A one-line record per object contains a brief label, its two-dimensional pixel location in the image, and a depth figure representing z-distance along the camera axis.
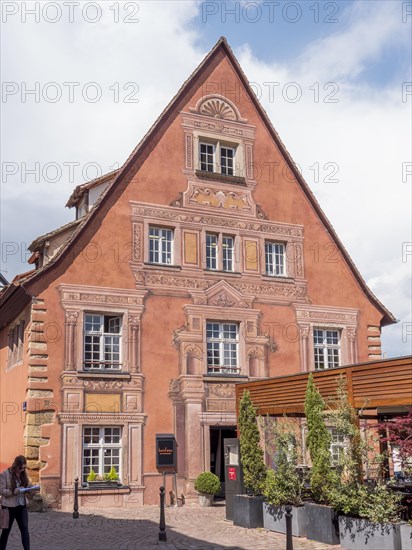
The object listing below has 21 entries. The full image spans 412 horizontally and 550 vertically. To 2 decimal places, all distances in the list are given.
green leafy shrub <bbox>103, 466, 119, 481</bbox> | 20.64
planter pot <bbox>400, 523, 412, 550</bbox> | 12.03
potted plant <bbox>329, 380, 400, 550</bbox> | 12.60
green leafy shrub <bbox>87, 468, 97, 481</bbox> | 20.41
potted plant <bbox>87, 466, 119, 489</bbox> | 20.39
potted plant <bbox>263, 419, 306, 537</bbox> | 14.82
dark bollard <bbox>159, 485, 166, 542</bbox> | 14.27
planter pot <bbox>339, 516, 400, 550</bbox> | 12.37
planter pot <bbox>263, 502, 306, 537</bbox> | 14.75
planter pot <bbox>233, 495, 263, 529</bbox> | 15.93
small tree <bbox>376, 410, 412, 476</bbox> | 12.40
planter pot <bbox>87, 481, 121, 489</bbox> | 20.36
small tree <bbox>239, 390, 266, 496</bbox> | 16.62
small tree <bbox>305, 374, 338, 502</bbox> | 14.52
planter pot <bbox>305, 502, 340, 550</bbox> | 13.77
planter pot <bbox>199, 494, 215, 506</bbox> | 21.17
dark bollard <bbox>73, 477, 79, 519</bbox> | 18.17
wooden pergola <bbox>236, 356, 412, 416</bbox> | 13.39
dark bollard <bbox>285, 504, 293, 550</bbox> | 11.21
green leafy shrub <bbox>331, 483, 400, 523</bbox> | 12.68
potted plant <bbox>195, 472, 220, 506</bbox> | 20.92
